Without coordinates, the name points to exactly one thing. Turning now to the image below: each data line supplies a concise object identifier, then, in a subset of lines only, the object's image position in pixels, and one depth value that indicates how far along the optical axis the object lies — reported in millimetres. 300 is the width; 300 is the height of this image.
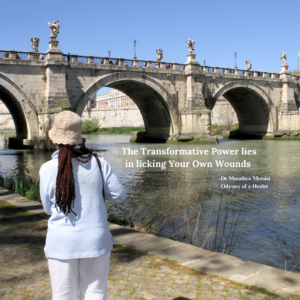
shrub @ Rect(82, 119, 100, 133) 60341
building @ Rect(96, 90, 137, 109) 104875
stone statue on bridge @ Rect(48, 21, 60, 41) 21156
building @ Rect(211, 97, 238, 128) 50281
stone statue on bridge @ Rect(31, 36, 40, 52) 22438
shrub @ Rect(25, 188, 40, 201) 7230
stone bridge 21594
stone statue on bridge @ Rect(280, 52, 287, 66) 34406
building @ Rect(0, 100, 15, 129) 77750
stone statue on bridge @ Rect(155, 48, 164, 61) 28130
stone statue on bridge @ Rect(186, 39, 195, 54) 27062
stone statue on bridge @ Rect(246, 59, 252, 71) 34419
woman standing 2184
